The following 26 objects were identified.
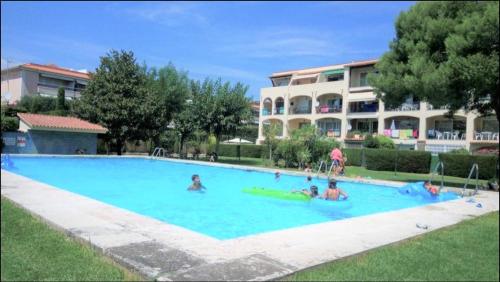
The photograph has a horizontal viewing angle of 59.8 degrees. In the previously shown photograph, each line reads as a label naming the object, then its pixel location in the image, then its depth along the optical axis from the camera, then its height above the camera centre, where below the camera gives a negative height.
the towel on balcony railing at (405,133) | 44.31 +1.97
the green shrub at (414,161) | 27.89 -0.56
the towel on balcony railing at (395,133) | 45.22 +1.96
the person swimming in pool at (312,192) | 13.94 -1.43
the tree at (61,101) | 41.21 +3.43
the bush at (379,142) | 35.03 +0.71
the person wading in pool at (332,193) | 13.90 -1.41
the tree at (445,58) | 14.80 +3.62
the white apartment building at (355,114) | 40.81 +4.05
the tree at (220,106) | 29.11 +2.54
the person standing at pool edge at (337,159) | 21.92 -0.50
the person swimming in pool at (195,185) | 15.99 -1.56
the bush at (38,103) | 45.34 +3.44
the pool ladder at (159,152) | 32.31 -0.82
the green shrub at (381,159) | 28.91 -0.55
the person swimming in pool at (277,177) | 20.12 -1.42
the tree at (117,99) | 29.55 +2.78
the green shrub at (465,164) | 24.09 -0.52
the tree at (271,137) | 28.23 +0.60
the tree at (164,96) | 31.36 +3.57
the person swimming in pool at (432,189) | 14.59 -1.21
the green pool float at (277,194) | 14.04 -1.62
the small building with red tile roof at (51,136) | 26.47 +0.02
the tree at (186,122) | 30.27 +1.46
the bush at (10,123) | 26.48 +0.68
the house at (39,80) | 54.12 +7.20
